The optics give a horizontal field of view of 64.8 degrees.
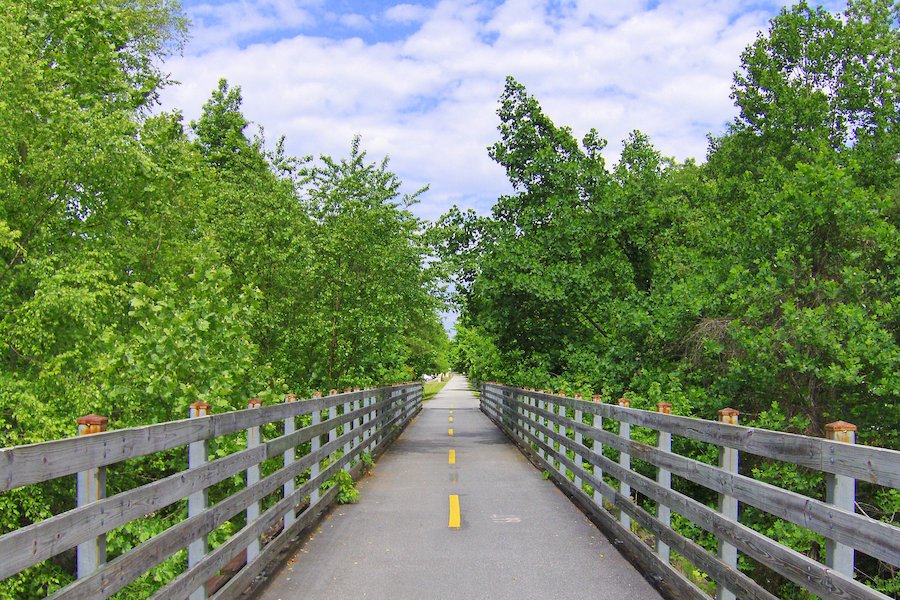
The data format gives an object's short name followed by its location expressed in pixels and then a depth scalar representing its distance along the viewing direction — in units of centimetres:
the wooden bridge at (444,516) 311
